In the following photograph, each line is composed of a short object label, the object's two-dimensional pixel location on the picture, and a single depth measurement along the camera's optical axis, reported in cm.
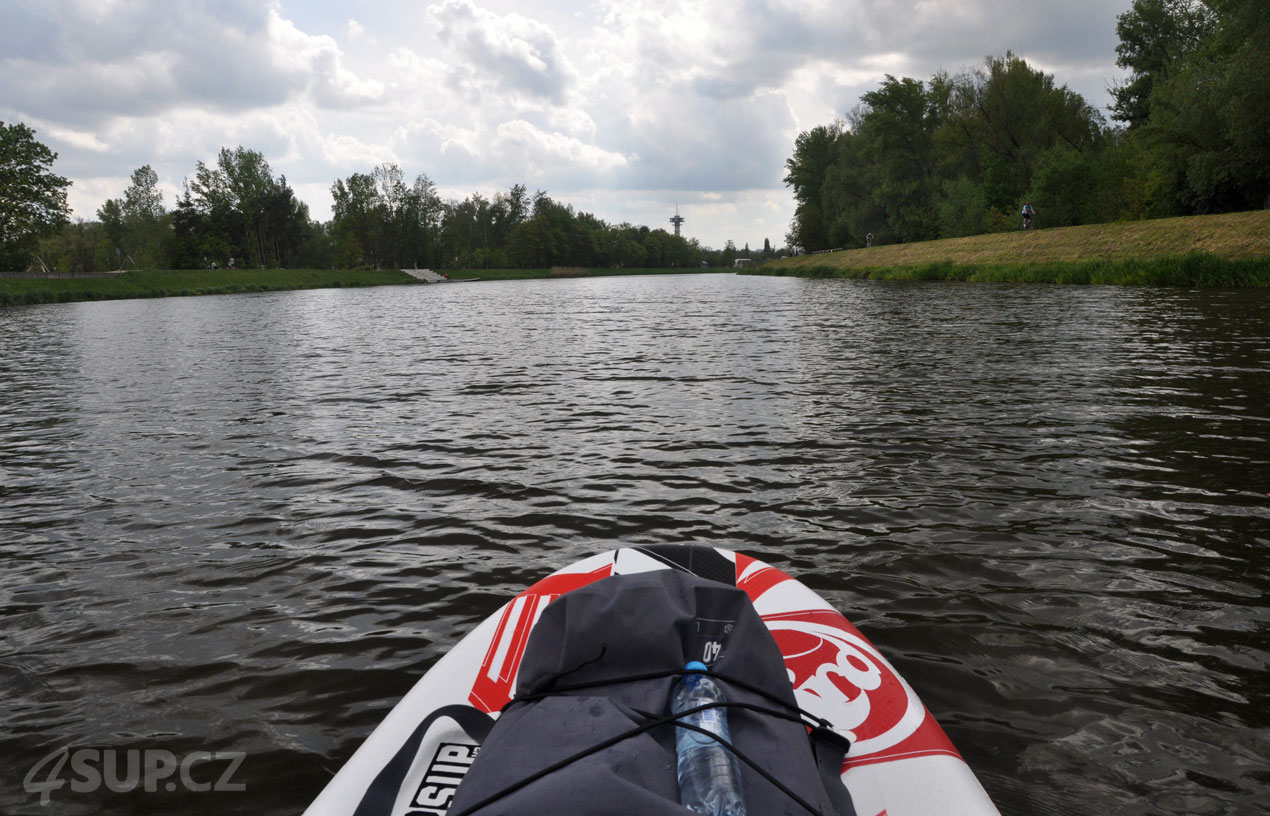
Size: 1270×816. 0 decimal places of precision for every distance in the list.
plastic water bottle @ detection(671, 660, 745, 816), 182
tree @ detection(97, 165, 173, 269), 9231
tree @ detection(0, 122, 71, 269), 5938
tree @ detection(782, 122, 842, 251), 9006
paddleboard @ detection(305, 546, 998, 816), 223
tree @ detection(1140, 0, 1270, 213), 3003
